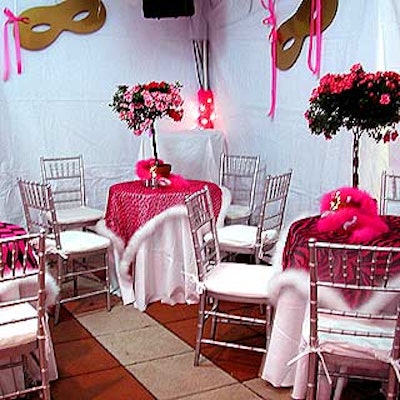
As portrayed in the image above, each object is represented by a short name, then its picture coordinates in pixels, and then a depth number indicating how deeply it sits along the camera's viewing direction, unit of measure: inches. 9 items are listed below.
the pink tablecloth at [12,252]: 92.0
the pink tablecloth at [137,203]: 145.1
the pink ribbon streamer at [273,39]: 175.5
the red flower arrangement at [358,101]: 102.8
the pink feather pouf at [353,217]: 101.5
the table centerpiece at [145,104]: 148.6
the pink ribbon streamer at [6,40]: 180.4
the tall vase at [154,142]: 152.8
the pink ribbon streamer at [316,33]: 157.8
